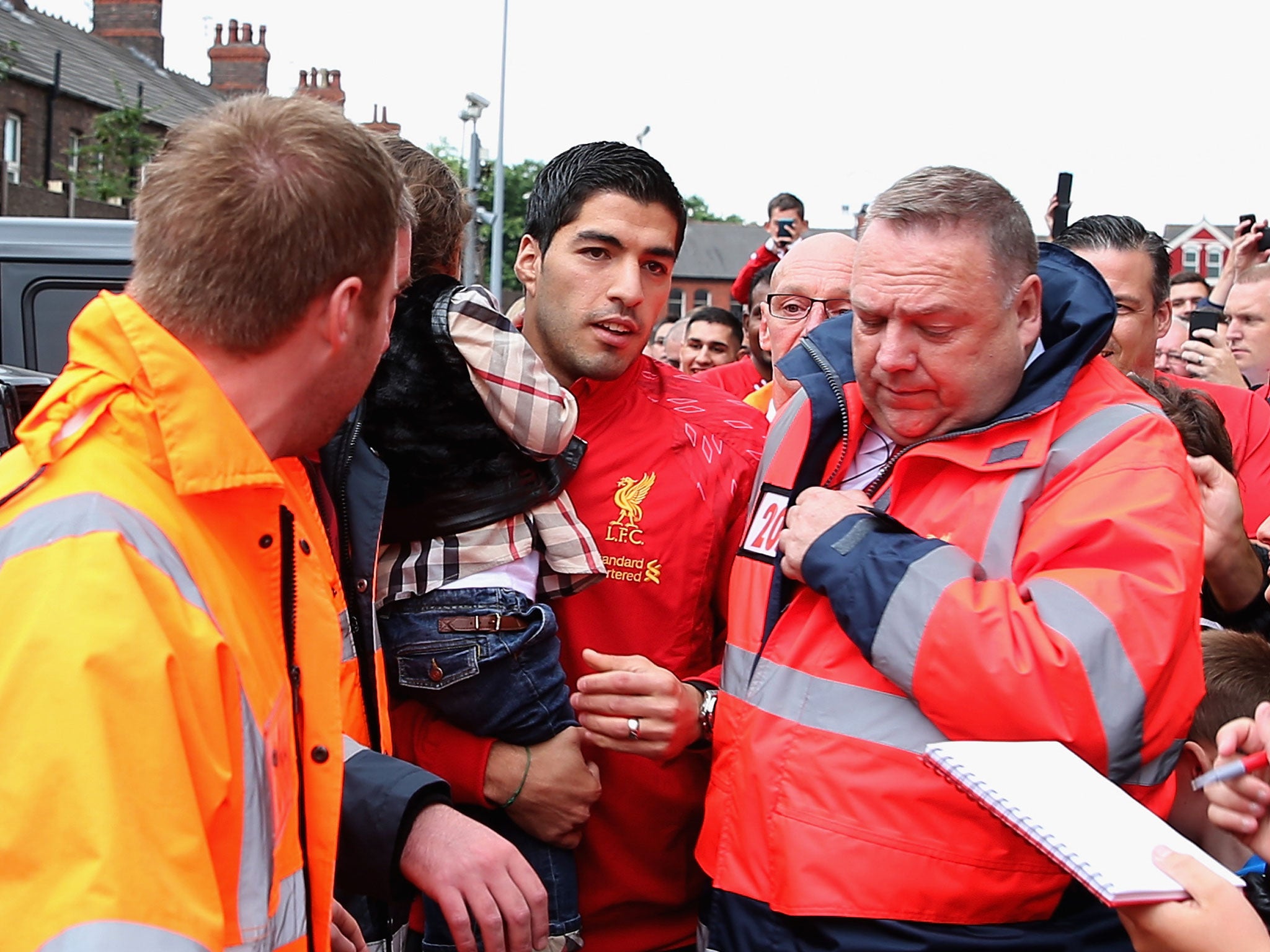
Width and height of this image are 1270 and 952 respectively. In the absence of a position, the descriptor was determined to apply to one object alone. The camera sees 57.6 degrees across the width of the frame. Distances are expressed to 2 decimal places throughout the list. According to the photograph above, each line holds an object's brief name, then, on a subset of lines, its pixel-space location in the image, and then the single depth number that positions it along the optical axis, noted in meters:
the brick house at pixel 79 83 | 29.75
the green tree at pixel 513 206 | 60.89
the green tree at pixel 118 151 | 26.19
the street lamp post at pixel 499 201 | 20.14
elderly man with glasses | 3.88
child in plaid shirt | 2.31
